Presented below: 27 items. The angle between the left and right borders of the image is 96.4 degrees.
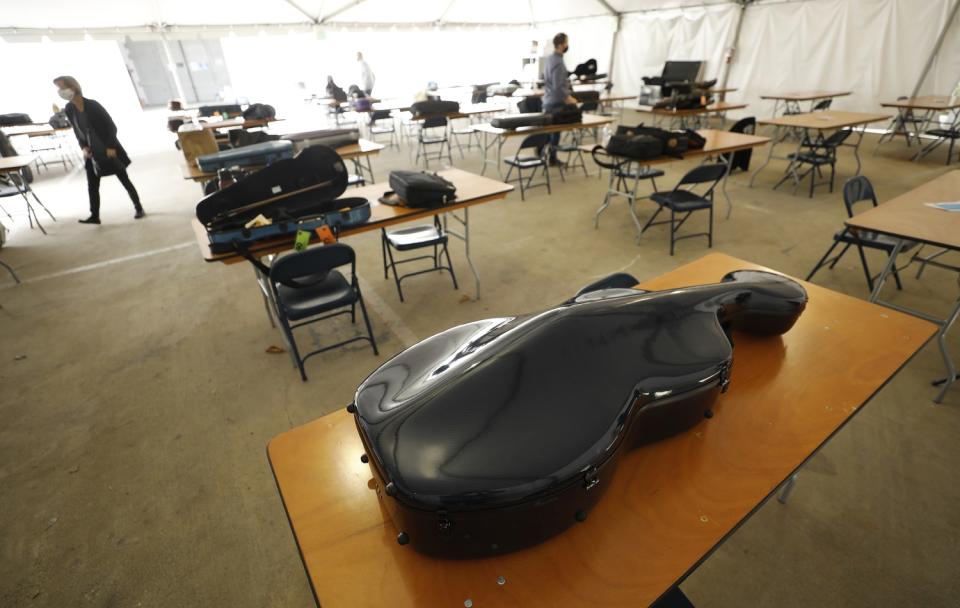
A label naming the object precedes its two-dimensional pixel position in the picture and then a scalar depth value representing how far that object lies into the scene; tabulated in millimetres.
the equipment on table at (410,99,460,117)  6930
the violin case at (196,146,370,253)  2225
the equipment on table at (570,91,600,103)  7758
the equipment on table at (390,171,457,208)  2795
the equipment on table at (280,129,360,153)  4555
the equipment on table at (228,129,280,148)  4633
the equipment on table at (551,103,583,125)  5648
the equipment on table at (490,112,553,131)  5461
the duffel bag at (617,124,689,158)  3996
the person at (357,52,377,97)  10699
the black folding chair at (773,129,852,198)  4938
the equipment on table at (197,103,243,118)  8117
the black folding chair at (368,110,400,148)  8156
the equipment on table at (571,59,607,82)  9359
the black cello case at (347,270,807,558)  682
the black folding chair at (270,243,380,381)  2217
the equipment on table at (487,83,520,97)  10150
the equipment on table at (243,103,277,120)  7516
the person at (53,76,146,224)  4656
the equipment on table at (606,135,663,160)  3887
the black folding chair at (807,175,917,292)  2742
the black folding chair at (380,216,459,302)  3154
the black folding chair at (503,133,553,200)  5297
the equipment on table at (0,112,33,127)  8641
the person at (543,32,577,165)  5812
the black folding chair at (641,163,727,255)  3553
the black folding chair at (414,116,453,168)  6941
